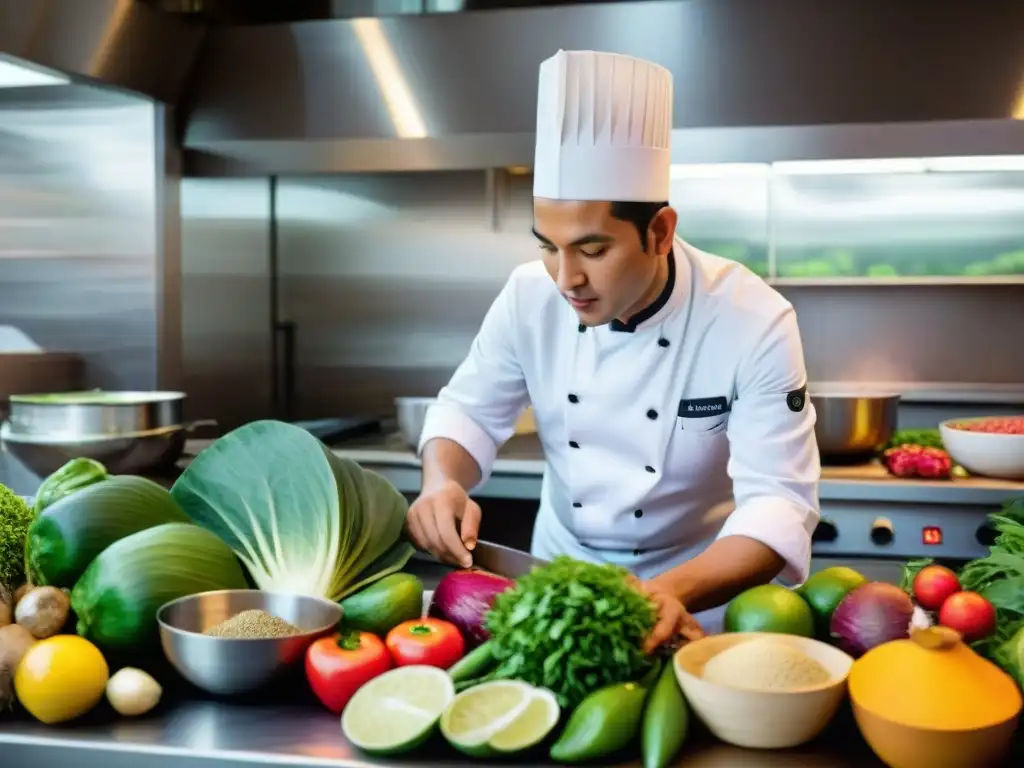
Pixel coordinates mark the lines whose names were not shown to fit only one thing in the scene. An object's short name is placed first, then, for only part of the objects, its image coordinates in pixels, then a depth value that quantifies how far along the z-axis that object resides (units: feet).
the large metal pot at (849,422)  10.70
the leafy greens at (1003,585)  3.92
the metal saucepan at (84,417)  9.70
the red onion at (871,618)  4.24
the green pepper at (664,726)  3.62
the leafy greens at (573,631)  3.75
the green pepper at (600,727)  3.62
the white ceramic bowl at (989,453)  10.06
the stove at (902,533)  10.02
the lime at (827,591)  4.62
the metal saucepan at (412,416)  11.27
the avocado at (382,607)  4.58
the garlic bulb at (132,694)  4.09
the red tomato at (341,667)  4.04
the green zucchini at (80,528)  4.66
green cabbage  4.94
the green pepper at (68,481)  5.17
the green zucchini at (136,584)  4.41
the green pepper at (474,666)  4.03
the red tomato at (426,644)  4.21
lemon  4.00
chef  5.49
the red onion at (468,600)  4.57
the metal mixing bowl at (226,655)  4.09
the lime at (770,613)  4.38
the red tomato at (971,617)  3.99
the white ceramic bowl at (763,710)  3.68
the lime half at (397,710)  3.70
